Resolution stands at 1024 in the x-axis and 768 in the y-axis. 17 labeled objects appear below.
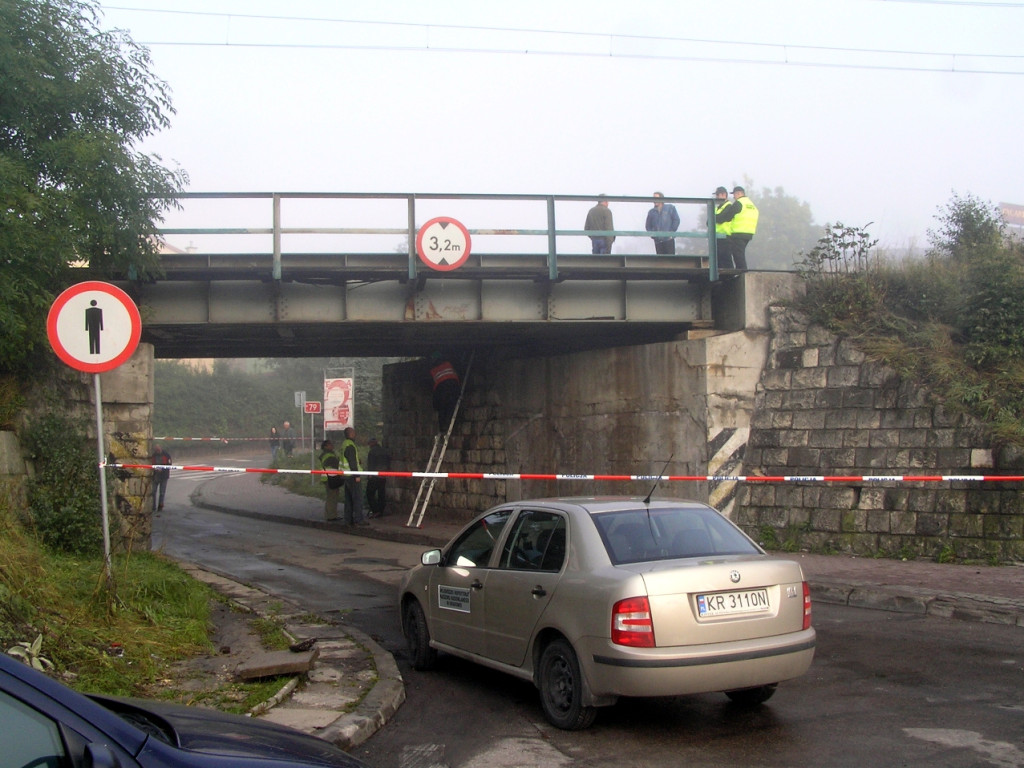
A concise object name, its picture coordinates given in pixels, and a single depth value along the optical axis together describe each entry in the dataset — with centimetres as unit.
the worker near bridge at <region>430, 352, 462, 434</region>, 2083
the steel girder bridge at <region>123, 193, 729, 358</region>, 1492
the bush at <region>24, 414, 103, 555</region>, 1055
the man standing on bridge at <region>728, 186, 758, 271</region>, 1568
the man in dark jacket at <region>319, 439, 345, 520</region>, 2083
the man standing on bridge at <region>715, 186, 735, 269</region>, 1577
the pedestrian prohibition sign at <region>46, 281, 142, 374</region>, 769
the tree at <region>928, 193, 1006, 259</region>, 1591
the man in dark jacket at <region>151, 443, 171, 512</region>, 2360
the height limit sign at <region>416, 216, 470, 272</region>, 1488
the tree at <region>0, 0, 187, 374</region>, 1045
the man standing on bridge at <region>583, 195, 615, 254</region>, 1630
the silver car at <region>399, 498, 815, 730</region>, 528
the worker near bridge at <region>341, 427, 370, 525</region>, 2041
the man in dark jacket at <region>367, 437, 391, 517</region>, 2283
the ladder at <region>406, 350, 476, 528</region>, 2010
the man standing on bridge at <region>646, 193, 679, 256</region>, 1672
